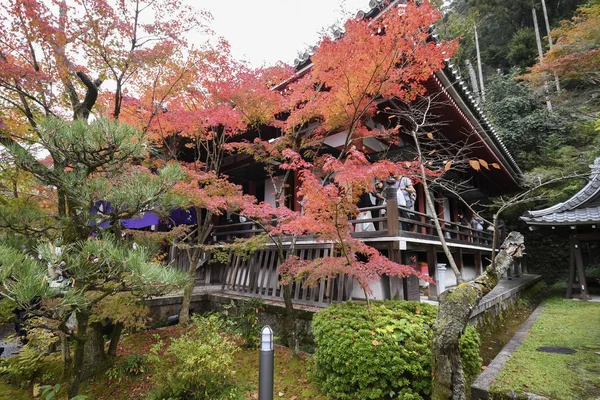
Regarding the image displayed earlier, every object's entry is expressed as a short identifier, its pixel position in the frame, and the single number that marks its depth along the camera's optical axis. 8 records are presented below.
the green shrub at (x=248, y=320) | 5.76
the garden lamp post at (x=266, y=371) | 2.36
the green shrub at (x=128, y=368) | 4.64
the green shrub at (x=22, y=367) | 4.65
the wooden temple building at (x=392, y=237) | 6.12
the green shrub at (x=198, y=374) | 3.81
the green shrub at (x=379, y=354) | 3.46
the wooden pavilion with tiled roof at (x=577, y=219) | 8.99
